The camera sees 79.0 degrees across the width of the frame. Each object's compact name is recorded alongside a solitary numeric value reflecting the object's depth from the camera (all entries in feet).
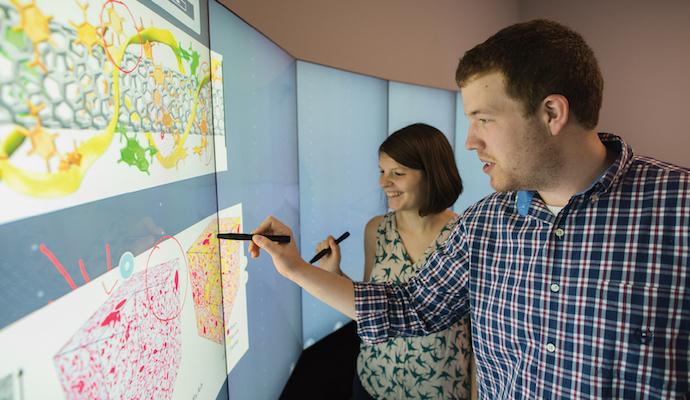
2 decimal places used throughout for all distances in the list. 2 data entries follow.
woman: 4.68
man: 2.59
